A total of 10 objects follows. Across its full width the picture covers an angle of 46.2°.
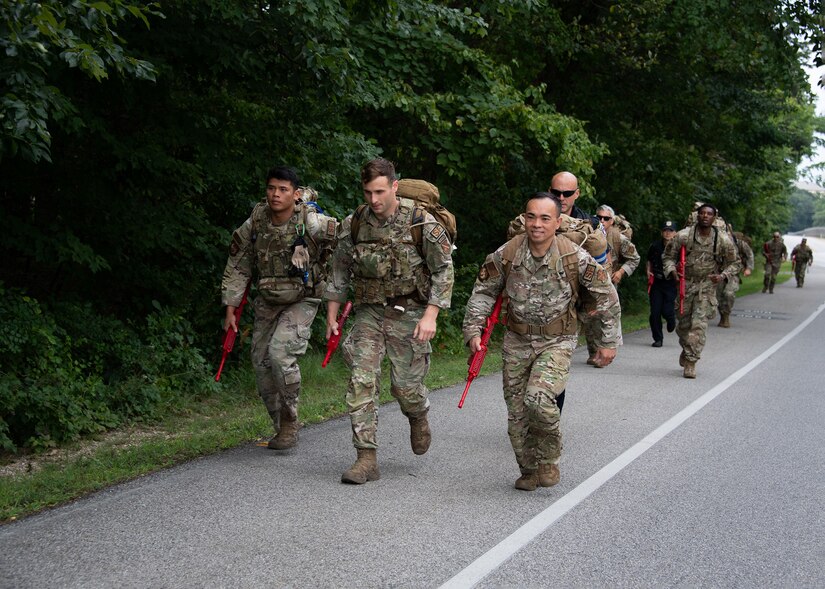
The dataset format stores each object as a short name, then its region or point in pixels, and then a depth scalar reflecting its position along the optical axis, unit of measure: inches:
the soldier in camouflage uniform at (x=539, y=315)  236.8
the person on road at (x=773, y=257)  1240.2
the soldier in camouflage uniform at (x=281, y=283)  269.1
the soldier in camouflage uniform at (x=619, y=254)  471.8
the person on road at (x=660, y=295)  592.7
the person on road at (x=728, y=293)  682.2
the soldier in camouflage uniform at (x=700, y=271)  451.5
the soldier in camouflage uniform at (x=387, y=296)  243.4
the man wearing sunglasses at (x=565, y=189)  284.7
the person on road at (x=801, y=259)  1423.5
